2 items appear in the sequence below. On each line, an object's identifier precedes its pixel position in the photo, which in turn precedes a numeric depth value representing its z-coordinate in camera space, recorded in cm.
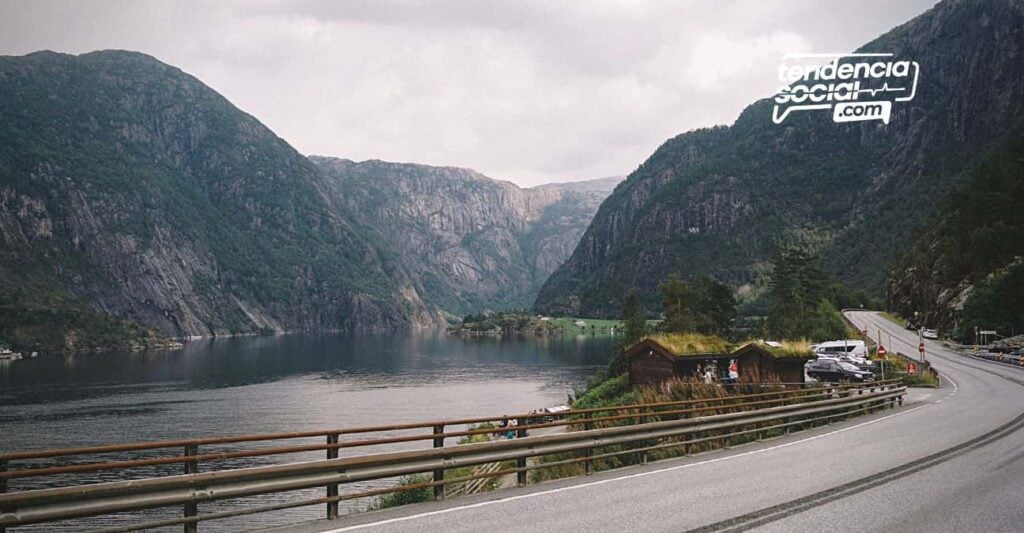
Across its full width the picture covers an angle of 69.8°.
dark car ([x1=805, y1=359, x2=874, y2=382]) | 4873
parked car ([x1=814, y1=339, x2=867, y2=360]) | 6284
